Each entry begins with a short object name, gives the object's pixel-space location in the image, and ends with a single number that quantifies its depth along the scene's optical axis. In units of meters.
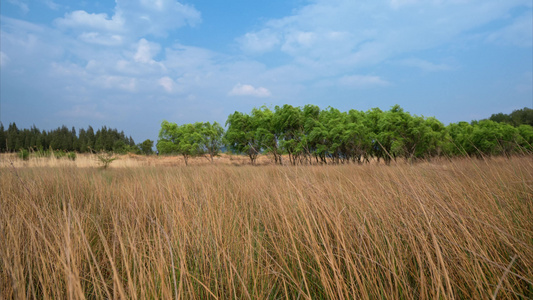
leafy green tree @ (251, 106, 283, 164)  26.84
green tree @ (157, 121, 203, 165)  32.31
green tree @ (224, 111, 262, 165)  30.14
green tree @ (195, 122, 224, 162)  34.00
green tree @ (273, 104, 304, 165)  25.66
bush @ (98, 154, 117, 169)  11.94
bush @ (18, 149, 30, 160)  15.50
